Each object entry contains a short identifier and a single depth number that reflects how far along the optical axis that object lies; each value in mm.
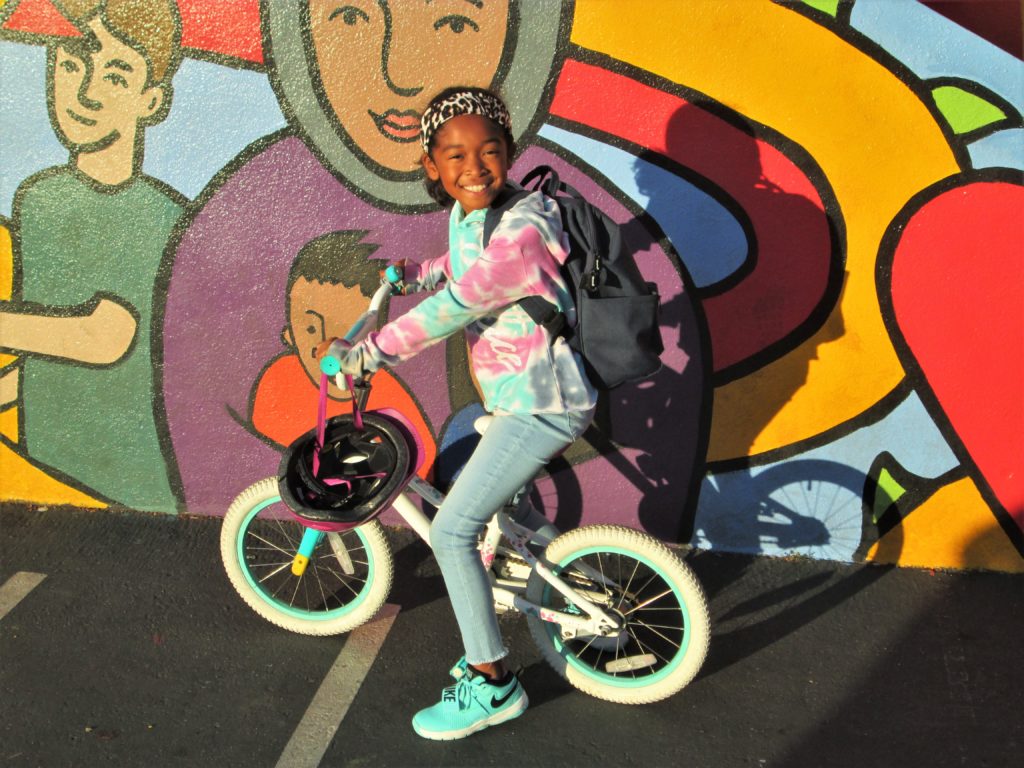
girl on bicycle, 2518
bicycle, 2939
